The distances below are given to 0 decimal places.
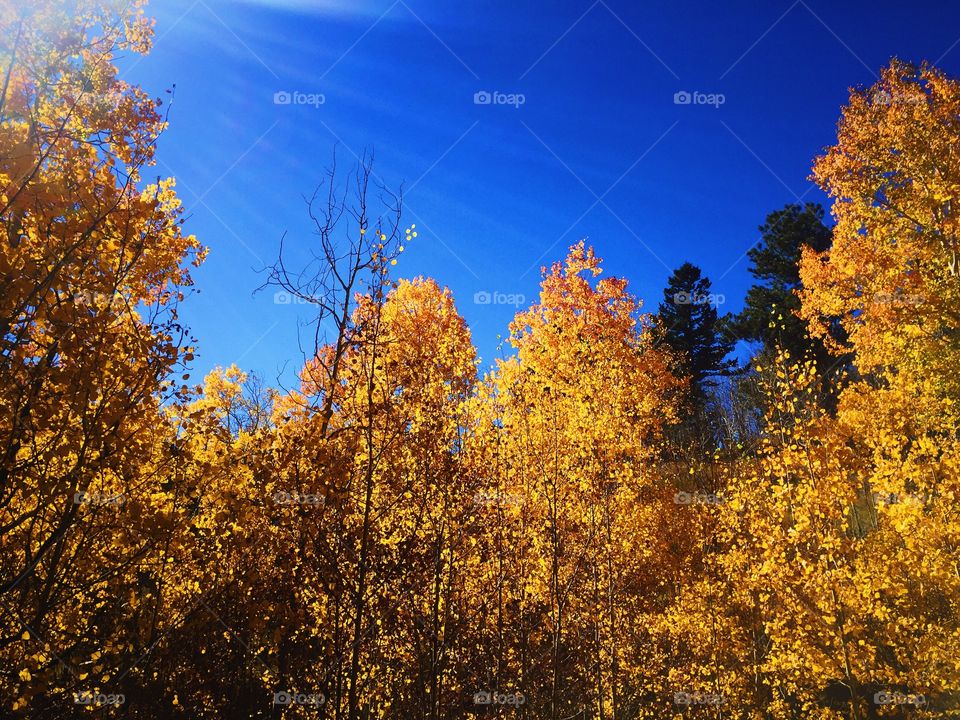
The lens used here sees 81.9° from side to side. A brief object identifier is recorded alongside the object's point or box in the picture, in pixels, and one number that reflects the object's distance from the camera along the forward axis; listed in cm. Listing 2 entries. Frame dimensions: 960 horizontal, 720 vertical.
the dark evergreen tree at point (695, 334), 3116
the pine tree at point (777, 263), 2853
